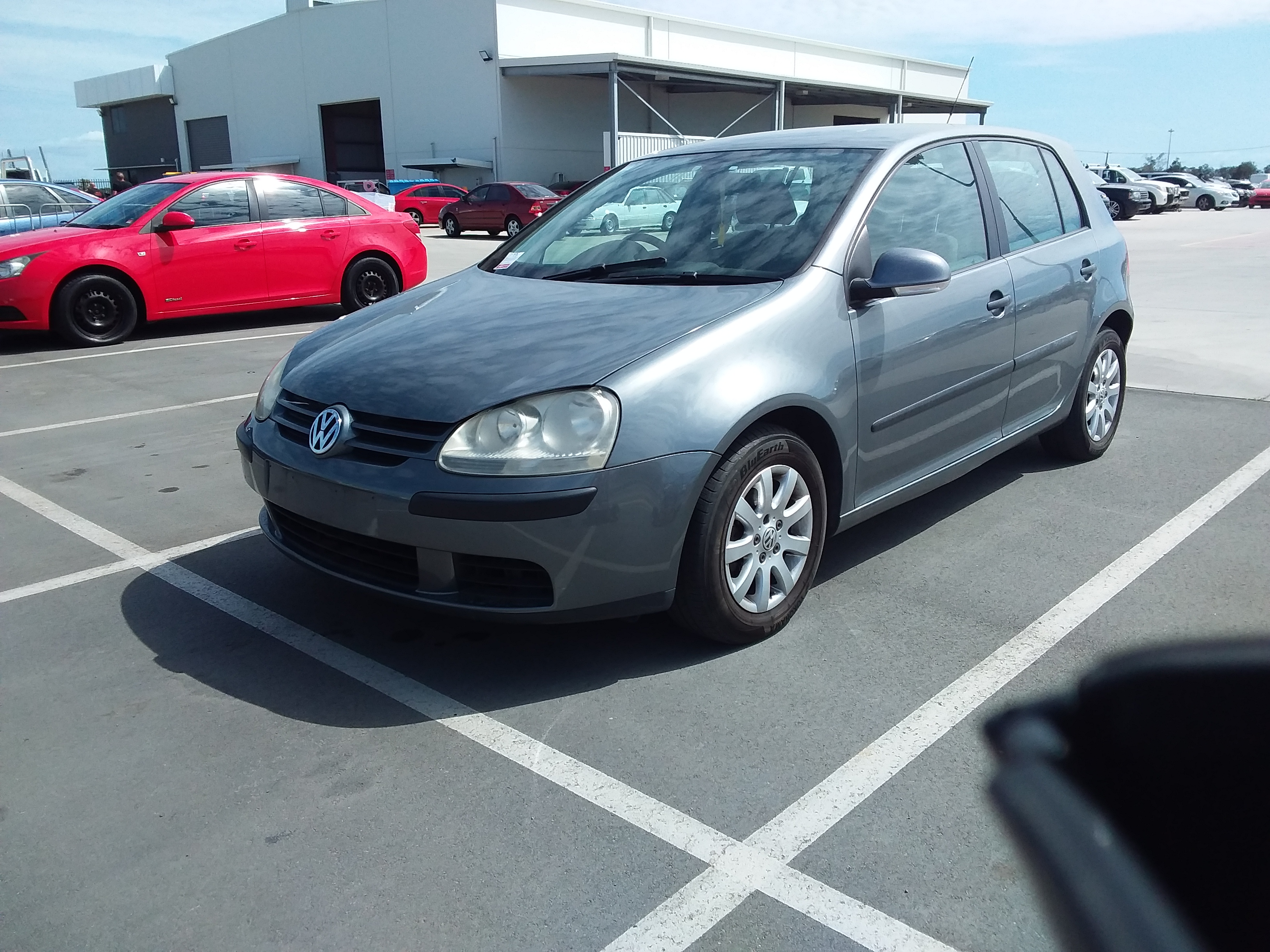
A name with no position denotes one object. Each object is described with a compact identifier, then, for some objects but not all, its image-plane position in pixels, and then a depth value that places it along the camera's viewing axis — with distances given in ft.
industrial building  127.34
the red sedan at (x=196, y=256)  30.32
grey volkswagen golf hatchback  9.72
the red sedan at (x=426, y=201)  102.53
